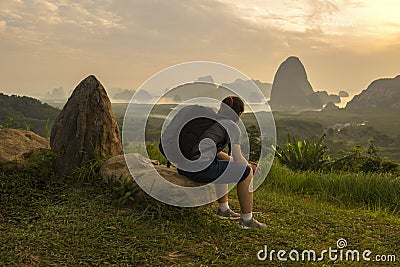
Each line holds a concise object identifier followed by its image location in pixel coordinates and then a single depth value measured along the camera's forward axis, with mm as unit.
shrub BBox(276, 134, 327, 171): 10695
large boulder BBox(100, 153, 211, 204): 5102
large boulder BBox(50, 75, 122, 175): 6508
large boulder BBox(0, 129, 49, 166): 6438
